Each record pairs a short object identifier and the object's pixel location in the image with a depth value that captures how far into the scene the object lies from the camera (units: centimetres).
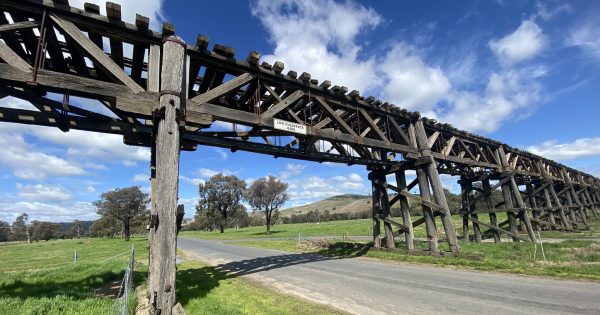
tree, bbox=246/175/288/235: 5362
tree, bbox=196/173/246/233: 6450
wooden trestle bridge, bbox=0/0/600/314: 602
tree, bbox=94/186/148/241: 5425
